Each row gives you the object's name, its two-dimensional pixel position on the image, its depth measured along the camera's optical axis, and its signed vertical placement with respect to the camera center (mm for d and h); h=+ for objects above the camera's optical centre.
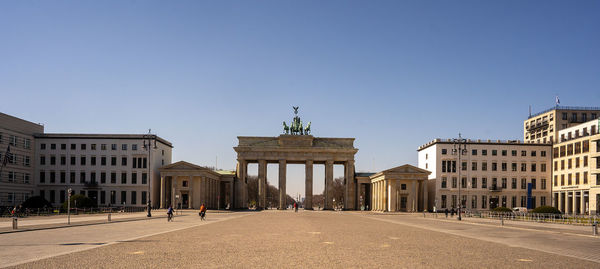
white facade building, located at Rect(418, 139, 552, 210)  108812 -2562
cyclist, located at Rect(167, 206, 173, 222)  51844 -5326
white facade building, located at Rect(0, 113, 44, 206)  87312 -697
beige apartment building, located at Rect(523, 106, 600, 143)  129625 +9827
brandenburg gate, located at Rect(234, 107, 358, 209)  119188 +647
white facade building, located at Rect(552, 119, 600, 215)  88438 -1699
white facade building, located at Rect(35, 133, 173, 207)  105188 -2027
